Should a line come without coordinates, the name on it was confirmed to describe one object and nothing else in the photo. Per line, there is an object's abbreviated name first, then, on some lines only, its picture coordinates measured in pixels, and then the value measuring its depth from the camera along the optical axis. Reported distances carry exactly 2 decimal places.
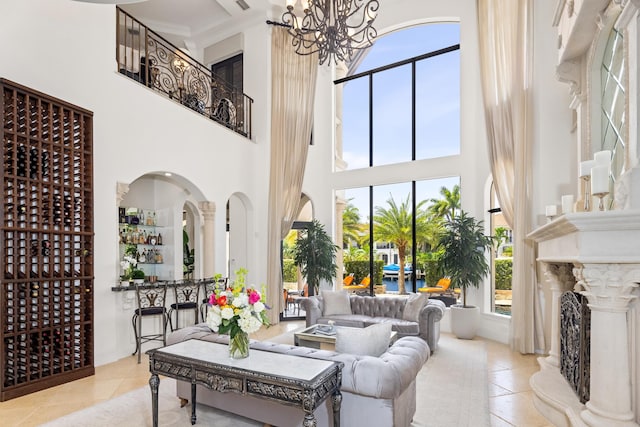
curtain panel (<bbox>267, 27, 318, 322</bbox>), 8.27
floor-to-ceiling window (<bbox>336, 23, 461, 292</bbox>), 7.86
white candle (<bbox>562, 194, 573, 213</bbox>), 4.12
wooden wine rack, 4.12
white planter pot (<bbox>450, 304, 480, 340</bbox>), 6.62
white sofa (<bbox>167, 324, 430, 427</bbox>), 2.88
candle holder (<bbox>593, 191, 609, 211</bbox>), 2.88
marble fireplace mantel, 2.57
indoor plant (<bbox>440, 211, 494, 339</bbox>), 6.58
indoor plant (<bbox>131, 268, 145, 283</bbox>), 6.32
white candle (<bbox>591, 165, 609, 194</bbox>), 2.86
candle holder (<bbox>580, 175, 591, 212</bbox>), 3.48
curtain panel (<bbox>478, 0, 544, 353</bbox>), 5.90
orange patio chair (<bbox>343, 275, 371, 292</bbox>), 8.74
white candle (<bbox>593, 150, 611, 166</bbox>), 2.92
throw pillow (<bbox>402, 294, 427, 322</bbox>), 6.10
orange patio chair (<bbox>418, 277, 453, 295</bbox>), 7.93
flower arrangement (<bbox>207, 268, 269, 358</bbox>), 3.03
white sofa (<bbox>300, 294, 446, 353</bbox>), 5.84
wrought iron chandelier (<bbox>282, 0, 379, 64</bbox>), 4.49
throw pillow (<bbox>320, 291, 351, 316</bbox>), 6.77
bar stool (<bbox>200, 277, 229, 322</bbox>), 6.72
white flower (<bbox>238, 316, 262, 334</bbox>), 3.03
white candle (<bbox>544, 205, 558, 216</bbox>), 4.45
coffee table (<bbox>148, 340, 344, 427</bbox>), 2.59
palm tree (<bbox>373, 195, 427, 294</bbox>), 8.12
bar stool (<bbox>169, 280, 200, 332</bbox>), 6.16
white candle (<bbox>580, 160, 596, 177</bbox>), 3.29
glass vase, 3.07
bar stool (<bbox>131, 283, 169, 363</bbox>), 5.43
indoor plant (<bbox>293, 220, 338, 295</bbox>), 8.18
